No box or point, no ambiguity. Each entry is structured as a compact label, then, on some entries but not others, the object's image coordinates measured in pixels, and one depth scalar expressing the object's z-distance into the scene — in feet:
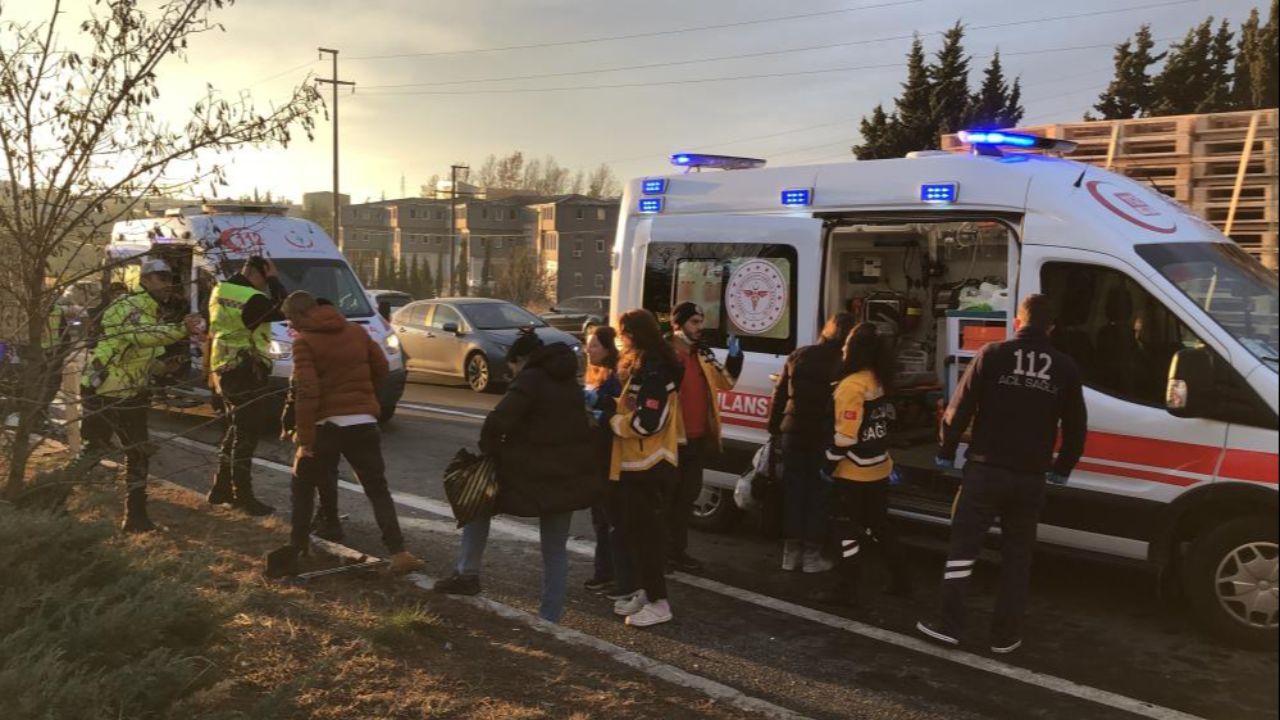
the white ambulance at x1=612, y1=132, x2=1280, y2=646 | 14.01
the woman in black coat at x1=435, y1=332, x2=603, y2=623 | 15.16
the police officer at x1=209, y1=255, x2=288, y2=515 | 17.93
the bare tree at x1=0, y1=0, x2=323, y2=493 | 13.32
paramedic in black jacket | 14.61
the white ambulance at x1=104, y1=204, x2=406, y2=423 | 13.99
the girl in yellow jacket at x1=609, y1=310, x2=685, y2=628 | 16.21
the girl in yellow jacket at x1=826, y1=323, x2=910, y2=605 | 17.62
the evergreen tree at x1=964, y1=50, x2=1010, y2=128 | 65.92
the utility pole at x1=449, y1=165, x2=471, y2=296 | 197.88
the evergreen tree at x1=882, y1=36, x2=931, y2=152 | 92.94
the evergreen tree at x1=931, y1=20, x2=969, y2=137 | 88.22
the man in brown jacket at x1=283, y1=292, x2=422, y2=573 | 17.31
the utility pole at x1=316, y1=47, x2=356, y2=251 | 115.01
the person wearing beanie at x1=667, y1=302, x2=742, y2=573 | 18.90
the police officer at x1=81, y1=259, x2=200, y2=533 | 14.48
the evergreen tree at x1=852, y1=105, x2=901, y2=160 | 95.35
